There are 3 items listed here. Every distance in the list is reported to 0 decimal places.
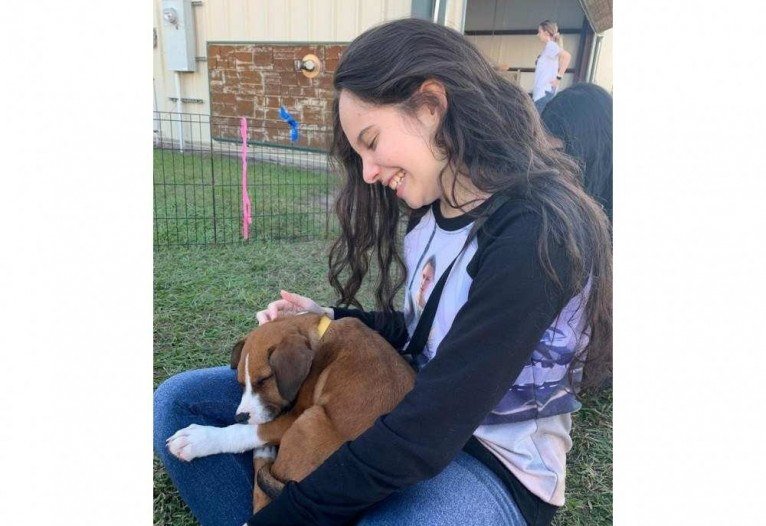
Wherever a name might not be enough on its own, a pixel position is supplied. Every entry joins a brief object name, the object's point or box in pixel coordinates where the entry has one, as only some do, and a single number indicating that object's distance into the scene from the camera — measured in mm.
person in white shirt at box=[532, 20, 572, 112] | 4613
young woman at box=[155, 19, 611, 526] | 1046
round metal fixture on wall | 2942
